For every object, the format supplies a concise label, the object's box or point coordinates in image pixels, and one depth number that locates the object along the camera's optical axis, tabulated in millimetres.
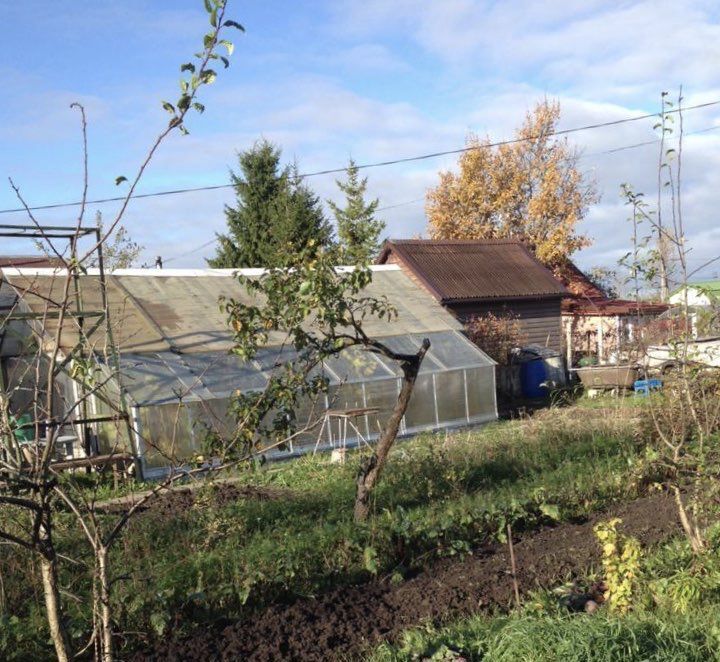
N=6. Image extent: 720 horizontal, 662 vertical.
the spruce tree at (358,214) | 32344
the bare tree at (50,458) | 3205
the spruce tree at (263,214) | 29984
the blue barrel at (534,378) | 21406
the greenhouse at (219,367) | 12969
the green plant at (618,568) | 5316
